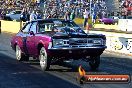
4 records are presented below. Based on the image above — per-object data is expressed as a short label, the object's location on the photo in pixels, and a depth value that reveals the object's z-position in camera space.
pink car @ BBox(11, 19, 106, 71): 11.27
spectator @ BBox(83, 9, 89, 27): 34.00
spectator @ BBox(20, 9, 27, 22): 38.72
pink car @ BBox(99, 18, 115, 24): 48.53
